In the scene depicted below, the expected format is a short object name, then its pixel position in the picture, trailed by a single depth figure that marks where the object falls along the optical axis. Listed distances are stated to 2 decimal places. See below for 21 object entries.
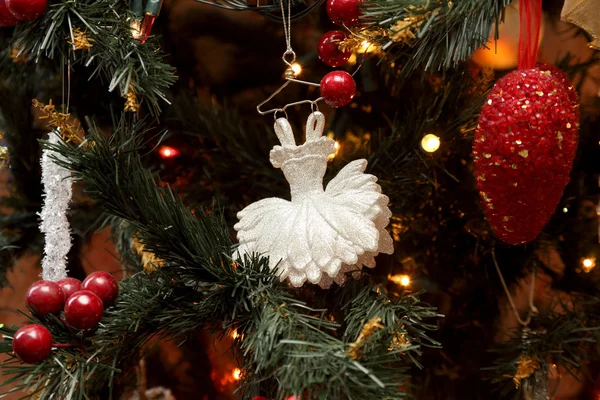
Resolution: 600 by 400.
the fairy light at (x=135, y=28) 0.50
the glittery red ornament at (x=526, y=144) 0.43
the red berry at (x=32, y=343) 0.40
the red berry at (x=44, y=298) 0.44
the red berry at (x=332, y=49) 0.51
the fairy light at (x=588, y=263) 0.67
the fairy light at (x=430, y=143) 0.63
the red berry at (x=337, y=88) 0.49
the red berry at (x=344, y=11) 0.48
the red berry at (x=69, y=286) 0.46
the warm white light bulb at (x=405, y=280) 0.69
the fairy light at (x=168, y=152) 0.73
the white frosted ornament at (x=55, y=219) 0.53
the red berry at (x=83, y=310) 0.42
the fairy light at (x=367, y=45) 0.47
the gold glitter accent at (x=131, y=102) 0.47
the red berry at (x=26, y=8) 0.47
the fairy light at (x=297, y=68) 0.62
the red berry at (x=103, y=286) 0.46
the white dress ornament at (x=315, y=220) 0.45
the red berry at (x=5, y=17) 0.48
